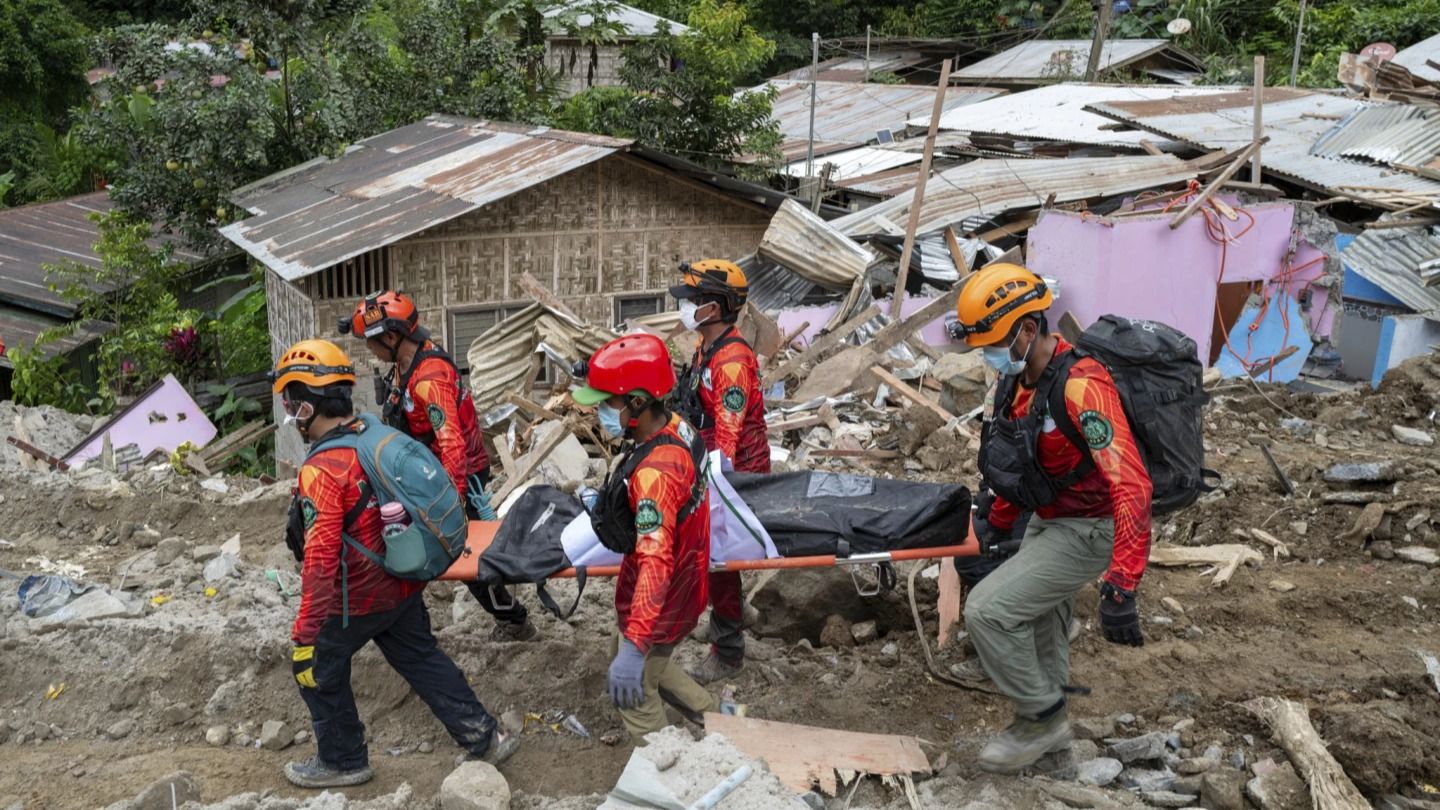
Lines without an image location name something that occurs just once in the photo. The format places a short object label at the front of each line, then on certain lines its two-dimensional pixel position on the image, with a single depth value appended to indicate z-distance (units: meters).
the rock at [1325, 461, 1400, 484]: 9.29
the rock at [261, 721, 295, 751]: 6.04
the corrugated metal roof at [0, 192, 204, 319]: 18.55
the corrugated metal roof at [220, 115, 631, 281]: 12.85
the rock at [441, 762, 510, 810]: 4.75
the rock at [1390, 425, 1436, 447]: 11.26
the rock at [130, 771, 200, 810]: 5.00
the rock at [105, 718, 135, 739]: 6.15
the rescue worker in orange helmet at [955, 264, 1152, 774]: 4.90
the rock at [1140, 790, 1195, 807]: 5.19
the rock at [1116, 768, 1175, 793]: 5.32
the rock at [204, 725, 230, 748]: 6.07
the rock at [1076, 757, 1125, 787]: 5.39
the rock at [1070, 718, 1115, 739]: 5.75
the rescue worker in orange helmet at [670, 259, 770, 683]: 6.68
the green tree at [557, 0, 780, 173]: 19.52
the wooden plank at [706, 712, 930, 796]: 5.16
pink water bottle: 5.11
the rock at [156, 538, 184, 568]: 8.41
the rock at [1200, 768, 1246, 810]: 5.07
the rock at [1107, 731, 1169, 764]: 5.52
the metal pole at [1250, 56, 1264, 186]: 15.62
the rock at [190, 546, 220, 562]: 8.34
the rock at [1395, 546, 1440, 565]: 8.12
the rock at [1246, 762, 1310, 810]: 5.08
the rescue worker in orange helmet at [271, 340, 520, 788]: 5.05
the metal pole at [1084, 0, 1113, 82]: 24.47
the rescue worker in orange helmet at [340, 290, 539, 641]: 6.65
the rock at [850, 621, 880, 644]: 7.00
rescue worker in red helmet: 4.88
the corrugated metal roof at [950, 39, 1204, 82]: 29.31
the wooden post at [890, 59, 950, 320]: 13.46
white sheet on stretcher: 5.79
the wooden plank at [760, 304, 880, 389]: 12.34
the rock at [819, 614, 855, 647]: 6.98
